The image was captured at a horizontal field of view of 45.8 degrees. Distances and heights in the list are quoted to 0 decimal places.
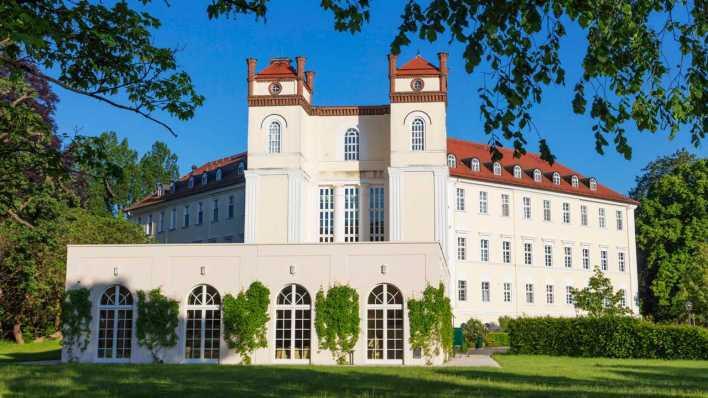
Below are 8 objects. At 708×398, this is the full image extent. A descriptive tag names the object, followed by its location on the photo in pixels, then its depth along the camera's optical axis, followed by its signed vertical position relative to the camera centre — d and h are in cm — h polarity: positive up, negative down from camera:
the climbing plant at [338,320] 2819 -33
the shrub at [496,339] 4643 -162
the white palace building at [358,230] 2892 +476
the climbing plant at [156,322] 2909 -39
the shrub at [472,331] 4416 -111
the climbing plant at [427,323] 2792 -43
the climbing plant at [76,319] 2938 -28
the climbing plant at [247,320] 2859 -32
